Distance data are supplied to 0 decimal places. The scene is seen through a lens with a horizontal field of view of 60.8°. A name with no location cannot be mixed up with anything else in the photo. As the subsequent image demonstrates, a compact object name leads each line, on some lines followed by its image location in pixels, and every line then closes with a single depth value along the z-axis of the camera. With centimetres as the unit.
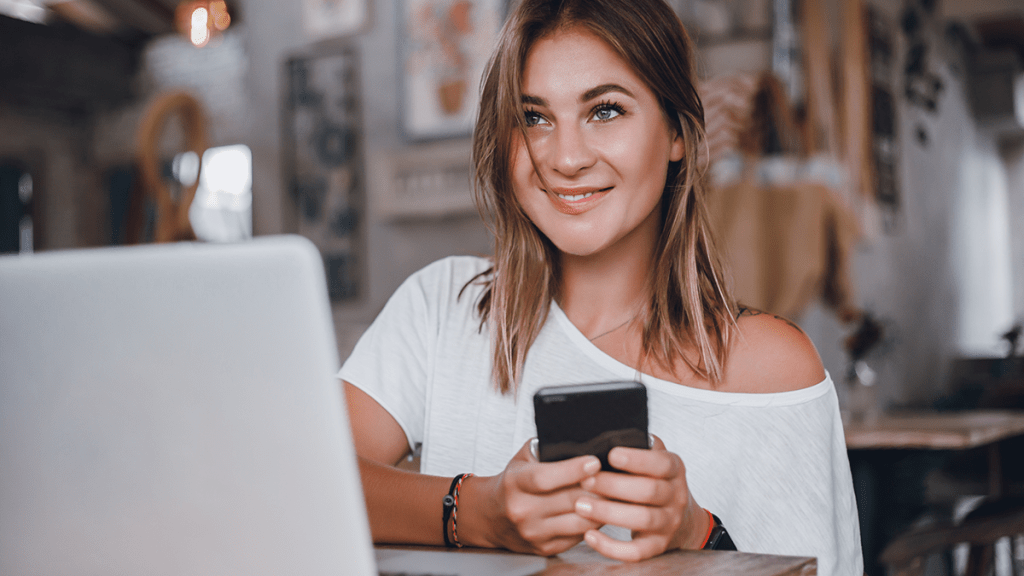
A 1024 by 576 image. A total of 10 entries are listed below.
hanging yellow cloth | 244
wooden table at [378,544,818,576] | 69
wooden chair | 178
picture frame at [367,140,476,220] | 317
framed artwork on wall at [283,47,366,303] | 346
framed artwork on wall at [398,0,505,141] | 313
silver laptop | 46
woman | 105
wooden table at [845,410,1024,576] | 270
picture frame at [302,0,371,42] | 351
